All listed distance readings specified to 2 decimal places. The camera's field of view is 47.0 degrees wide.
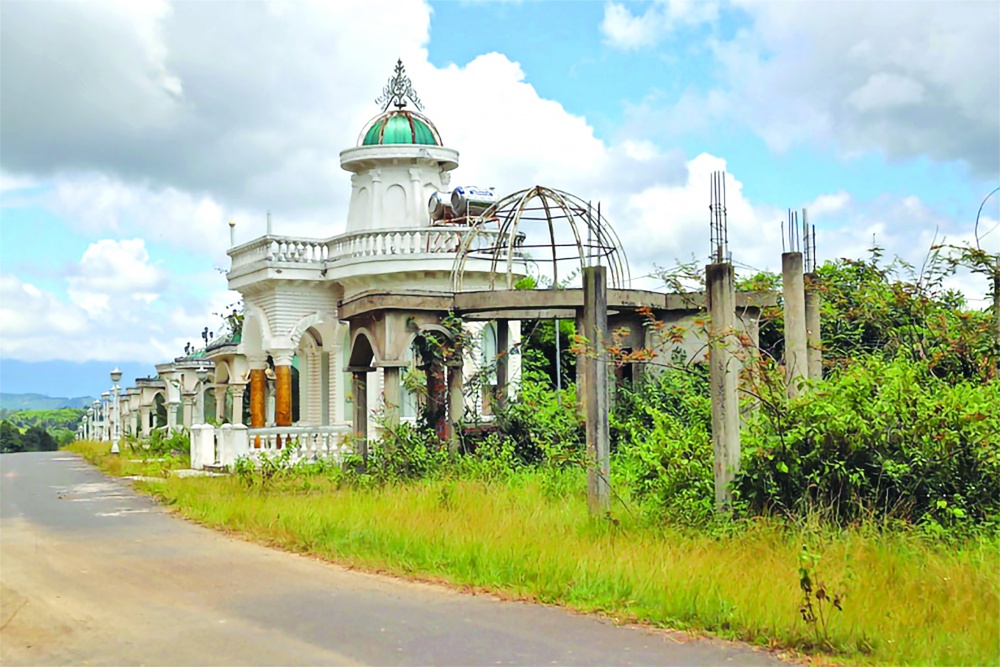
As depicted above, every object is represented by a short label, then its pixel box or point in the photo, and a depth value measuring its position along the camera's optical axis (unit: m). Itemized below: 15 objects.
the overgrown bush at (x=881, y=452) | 9.65
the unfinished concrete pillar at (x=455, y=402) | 16.75
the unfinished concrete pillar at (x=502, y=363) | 17.67
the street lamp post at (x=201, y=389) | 38.44
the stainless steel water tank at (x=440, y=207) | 27.45
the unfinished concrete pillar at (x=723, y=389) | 10.12
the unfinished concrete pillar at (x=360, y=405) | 17.75
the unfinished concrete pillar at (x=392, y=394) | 16.50
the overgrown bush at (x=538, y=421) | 16.27
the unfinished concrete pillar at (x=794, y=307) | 11.46
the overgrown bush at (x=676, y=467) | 10.51
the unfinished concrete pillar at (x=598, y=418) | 11.00
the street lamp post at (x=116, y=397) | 41.43
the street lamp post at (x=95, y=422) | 64.40
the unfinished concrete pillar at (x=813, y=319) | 12.60
